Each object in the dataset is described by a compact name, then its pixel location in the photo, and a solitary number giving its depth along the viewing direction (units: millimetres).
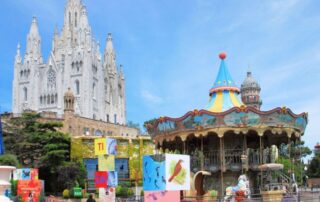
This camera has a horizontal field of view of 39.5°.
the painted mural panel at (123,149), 47031
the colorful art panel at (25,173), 27109
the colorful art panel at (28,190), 22938
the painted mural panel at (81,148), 44872
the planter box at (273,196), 18422
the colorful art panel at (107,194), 23720
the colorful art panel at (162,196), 12195
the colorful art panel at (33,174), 26878
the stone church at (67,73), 82000
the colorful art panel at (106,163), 23641
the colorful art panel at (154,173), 12302
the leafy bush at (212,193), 19583
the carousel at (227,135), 20750
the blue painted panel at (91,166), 45594
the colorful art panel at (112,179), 23750
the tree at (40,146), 39594
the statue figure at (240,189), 18328
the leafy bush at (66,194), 34431
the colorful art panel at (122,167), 46688
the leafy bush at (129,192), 38456
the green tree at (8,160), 32931
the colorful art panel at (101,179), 23531
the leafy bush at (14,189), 28169
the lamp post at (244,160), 20964
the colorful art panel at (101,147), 24391
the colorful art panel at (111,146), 24408
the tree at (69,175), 39406
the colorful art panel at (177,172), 12375
